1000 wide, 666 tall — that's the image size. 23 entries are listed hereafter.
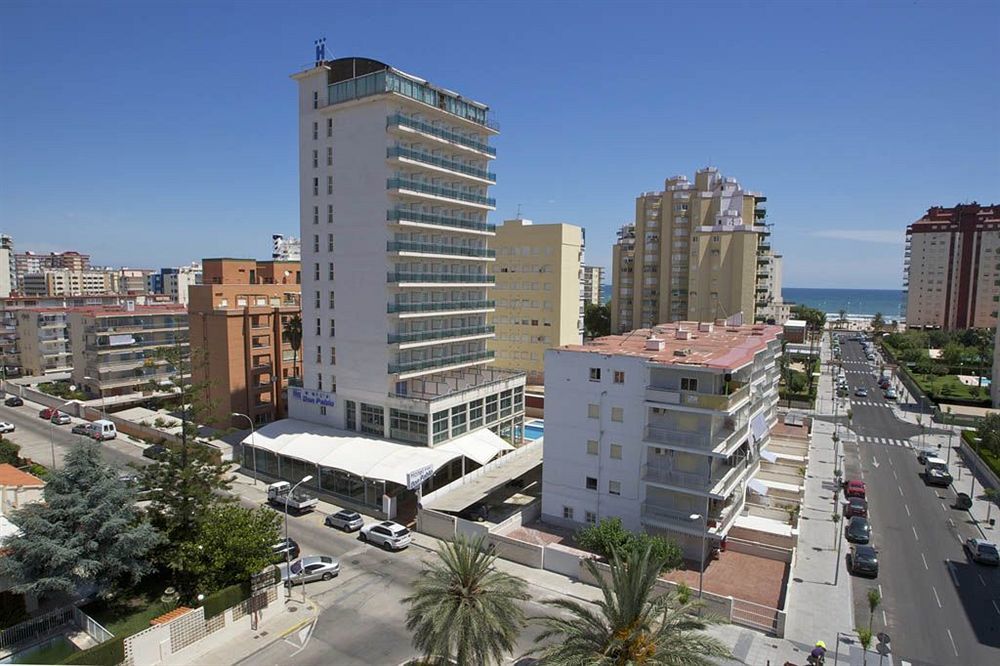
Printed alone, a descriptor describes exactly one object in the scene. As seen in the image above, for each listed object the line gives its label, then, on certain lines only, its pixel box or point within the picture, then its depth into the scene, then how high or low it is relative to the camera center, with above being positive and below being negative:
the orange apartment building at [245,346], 52.97 -6.07
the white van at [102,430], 55.62 -14.33
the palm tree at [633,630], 16.09 -9.70
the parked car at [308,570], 28.97 -14.28
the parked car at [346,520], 35.75 -14.42
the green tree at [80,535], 22.38 -10.02
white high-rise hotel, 42.59 +2.30
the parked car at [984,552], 33.56 -14.84
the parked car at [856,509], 39.53 -14.62
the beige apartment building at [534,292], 71.31 -1.04
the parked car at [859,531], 35.69 -14.65
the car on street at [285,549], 30.92 -14.11
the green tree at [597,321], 114.14 -7.24
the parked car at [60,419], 60.75 -14.56
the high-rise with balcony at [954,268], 130.25 +4.86
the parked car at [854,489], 42.69 -14.43
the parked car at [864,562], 31.69 -14.60
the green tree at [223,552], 25.36 -11.67
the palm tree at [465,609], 18.92 -10.58
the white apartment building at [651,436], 31.30 -8.33
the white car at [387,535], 33.50 -14.38
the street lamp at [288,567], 28.16 -13.84
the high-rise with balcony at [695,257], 82.88 +4.20
